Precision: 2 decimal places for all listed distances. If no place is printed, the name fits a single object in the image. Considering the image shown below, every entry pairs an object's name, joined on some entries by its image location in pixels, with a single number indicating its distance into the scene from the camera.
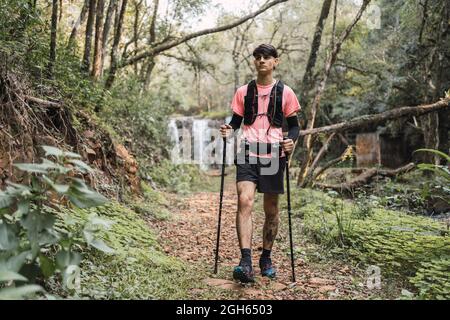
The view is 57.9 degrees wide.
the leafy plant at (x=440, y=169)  4.46
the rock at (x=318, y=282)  4.07
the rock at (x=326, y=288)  3.86
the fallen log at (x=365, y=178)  10.61
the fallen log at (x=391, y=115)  8.12
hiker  4.19
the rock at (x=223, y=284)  3.84
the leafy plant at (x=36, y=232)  2.40
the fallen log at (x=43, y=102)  4.68
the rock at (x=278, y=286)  3.90
